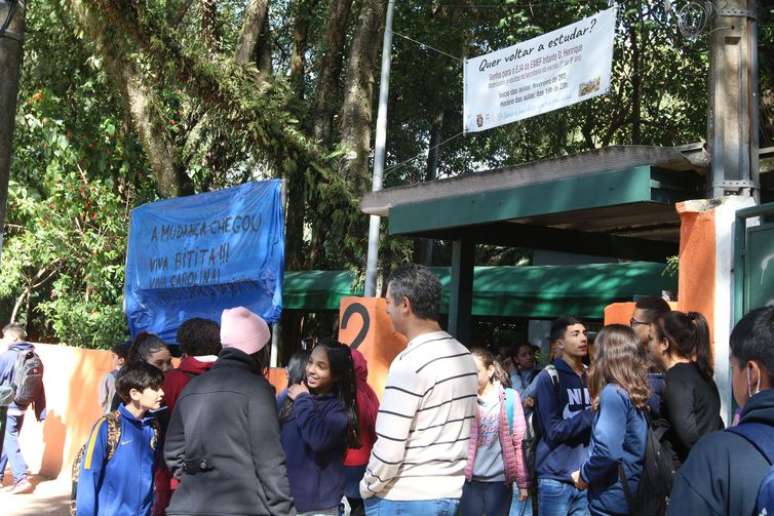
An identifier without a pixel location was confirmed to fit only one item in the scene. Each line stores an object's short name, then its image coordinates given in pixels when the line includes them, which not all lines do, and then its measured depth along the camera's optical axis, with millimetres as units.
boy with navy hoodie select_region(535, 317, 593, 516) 6017
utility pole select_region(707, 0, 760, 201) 6758
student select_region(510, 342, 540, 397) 10838
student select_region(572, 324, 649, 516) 4754
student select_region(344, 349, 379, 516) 6191
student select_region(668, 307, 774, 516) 2322
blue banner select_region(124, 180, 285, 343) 10594
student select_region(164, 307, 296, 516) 4426
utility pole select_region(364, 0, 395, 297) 14422
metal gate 6254
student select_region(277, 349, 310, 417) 5911
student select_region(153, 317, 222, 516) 5797
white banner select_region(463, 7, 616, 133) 8617
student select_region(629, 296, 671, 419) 5055
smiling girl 5129
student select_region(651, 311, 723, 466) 4832
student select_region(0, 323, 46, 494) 11938
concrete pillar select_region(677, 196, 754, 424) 6660
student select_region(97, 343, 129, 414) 10338
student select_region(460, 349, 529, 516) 6457
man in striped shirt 4078
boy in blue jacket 5160
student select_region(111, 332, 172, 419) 6820
